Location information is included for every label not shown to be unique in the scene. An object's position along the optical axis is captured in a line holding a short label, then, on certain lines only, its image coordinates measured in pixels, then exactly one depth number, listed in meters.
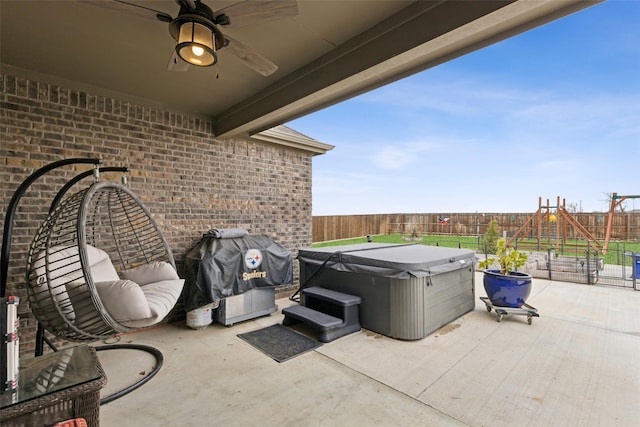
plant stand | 3.87
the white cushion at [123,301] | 2.17
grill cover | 3.56
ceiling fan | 1.76
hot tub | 3.34
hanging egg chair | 2.17
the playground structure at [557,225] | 8.85
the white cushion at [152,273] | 2.99
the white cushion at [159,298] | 2.33
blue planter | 4.03
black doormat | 3.08
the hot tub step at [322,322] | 3.35
